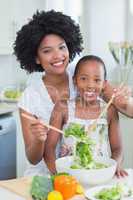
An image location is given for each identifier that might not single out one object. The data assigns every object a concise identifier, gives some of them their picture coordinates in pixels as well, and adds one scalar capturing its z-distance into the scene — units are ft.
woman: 6.56
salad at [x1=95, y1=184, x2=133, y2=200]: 4.74
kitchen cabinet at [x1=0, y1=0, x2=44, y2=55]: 12.17
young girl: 6.24
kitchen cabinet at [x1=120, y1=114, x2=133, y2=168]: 10.17
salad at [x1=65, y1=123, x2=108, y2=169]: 5.14
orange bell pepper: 4.91
